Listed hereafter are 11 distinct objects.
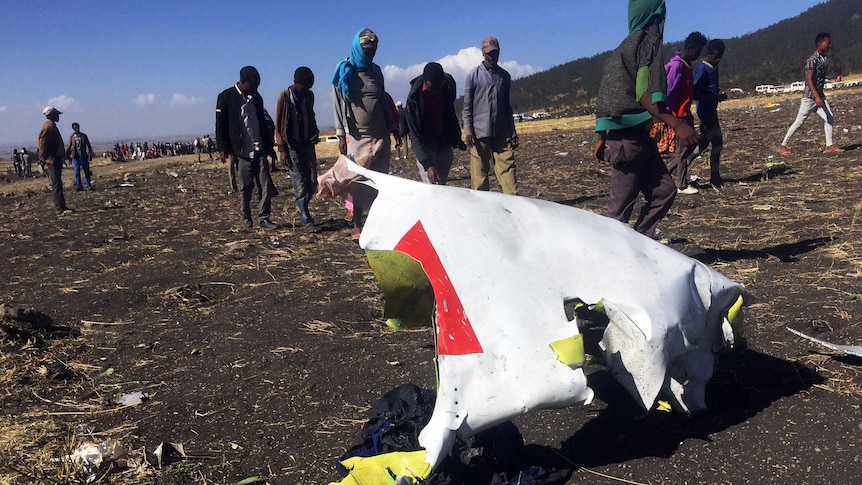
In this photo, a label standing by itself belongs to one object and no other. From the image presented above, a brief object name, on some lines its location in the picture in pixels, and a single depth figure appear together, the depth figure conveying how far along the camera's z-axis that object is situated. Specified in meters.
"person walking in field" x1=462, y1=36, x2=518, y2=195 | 5.82
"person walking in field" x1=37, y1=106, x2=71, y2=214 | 10.02
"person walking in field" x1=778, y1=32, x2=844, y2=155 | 8.03
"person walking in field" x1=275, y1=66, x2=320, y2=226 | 6.50
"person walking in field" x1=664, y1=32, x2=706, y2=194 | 5.91
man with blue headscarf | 5.47
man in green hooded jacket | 3.34
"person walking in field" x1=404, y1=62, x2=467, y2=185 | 5.48
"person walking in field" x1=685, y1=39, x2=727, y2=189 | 6.89
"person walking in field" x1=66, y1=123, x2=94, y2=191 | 14.15
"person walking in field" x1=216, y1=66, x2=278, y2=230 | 6.36
